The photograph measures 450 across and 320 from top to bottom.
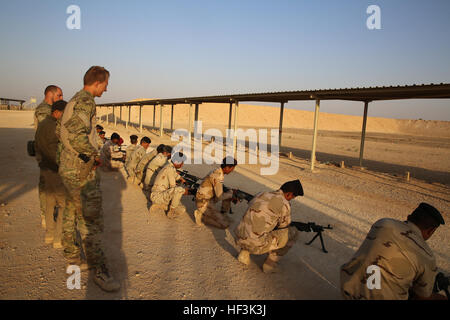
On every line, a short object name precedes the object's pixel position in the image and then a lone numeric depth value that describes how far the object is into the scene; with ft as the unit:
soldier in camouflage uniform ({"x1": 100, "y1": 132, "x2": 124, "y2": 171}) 27.20
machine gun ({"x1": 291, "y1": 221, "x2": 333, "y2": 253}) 12.27
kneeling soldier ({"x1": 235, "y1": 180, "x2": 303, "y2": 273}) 10.69
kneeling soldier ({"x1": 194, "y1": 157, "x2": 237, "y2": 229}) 15.62
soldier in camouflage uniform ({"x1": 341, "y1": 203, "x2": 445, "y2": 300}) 6.84
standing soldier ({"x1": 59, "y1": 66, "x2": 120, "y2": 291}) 8.69
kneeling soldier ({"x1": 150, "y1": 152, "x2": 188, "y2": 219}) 16.67
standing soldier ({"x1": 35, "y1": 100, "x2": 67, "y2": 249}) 11.66
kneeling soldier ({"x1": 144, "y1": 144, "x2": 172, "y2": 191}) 19.62
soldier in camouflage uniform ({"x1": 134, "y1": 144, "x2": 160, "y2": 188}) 22.25
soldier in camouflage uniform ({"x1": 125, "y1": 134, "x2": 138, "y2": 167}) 24.66
